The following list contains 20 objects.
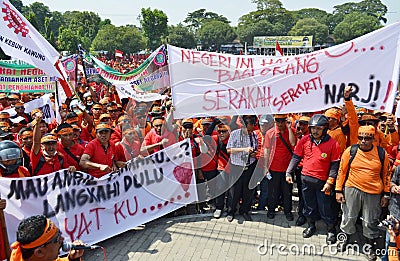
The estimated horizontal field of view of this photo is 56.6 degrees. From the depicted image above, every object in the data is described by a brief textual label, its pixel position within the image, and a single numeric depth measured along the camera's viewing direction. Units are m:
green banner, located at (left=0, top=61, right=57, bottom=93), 7.88
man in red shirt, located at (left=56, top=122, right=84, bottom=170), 4.74
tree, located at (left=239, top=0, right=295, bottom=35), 114.38
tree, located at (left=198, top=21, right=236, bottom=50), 85.69
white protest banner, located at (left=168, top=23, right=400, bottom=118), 4.59
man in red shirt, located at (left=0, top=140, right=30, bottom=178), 3.78
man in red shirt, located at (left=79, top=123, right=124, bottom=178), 4.65
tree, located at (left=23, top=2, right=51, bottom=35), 117.36
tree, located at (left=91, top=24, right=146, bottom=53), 57.44
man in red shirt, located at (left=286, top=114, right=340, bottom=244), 4.87
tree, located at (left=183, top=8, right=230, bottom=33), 128.62
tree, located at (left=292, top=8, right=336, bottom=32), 133.50
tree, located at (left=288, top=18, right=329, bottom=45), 85.06
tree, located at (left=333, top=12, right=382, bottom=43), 79.19
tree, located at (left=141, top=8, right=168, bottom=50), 68.50
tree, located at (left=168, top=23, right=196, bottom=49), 69.19
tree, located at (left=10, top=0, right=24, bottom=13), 116.25
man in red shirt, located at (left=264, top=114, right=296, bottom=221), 5.59
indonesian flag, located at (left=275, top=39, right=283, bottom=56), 8.58
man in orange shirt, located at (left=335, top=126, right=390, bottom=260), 4.38
